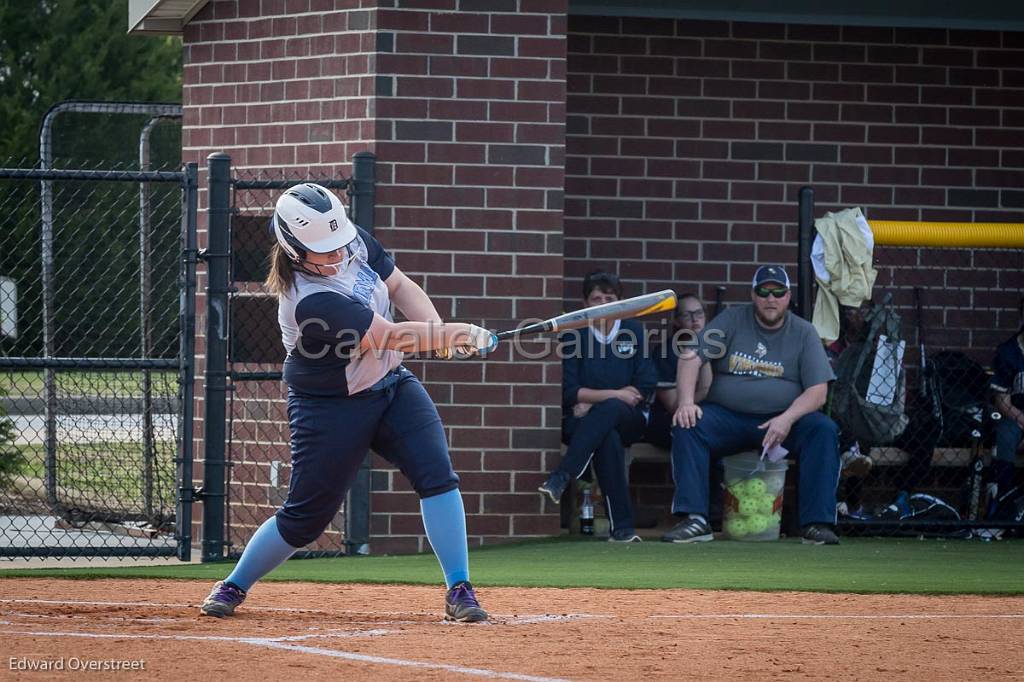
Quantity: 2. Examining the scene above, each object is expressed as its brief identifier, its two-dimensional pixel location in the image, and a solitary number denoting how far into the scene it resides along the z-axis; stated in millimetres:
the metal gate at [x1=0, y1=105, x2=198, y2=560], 17953
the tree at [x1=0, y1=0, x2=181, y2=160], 56812
